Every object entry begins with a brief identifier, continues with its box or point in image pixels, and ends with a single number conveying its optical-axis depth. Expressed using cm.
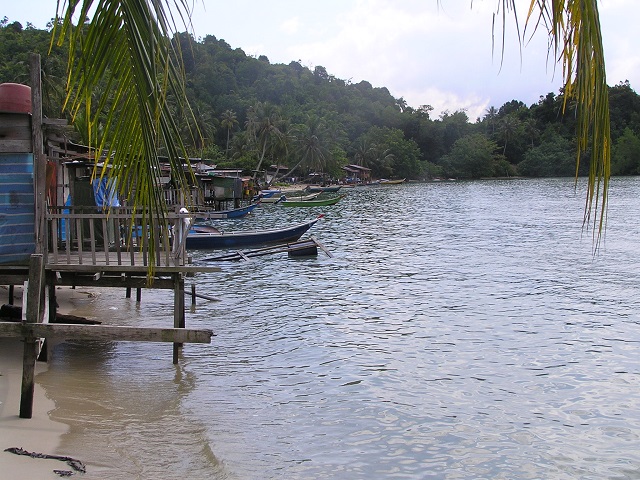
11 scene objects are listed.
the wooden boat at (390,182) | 11249
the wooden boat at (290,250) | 2241
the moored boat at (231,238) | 2414
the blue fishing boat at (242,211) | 4343
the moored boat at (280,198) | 5842
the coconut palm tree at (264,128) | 8044
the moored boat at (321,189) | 7556
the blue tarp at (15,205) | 916
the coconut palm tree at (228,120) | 9206
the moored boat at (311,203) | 5319
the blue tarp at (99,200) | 1218
